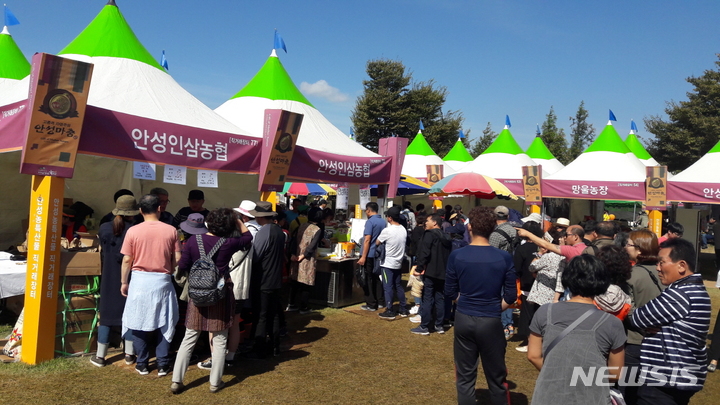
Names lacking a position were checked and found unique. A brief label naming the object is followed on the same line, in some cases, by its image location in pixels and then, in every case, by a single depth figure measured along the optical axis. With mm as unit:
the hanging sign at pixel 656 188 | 11961
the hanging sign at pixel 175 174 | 5488
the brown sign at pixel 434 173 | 16078
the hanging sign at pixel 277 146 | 6438
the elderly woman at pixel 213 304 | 3953
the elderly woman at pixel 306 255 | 6566
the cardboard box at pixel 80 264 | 4672
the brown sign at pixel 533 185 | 13852
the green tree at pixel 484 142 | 40638
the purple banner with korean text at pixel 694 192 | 11109
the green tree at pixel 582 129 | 51125
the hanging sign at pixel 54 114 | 4172
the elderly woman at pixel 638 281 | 3049
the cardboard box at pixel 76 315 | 4684
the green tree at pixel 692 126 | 28125
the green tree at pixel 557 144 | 38781
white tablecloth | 4922
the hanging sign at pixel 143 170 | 5188
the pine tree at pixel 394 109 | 32125
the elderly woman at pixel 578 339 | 2229
